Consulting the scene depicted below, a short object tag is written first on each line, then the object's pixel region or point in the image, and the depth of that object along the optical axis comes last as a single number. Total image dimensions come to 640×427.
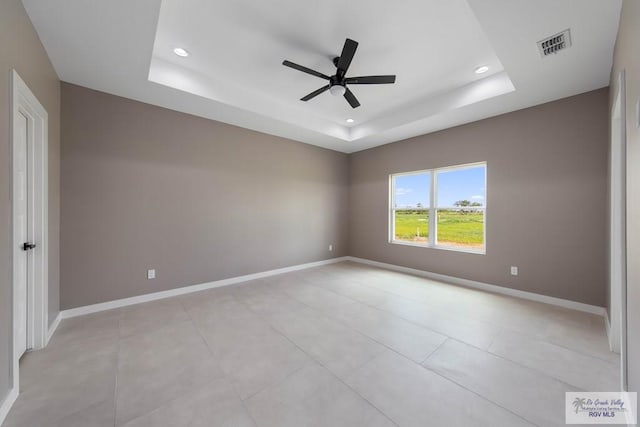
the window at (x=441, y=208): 4.06
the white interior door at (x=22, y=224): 2.02
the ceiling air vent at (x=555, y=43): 2.07
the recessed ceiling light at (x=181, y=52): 2.66
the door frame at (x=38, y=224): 2.14
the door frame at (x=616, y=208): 1.65
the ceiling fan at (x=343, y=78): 2.34
